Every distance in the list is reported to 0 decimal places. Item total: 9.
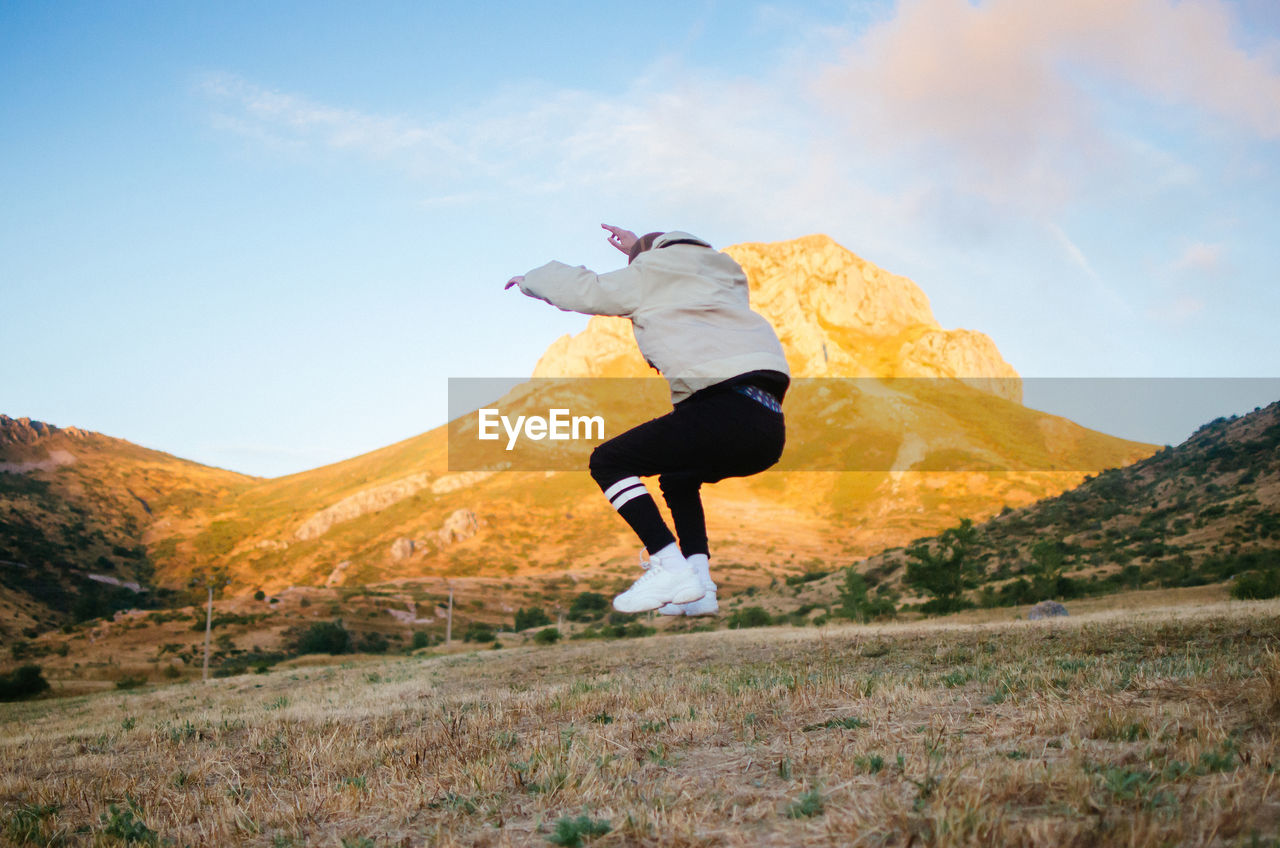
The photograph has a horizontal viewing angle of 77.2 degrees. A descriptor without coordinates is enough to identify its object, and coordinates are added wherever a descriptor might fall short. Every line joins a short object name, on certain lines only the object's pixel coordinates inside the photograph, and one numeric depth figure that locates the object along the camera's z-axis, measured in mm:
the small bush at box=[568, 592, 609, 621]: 62406
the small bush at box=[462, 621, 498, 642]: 52625
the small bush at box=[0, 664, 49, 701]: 40531
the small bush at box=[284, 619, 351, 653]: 54344
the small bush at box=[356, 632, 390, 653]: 55281
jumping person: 4457
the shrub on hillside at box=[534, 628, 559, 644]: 40031
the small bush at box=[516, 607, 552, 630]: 60844
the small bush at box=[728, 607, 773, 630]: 39438
